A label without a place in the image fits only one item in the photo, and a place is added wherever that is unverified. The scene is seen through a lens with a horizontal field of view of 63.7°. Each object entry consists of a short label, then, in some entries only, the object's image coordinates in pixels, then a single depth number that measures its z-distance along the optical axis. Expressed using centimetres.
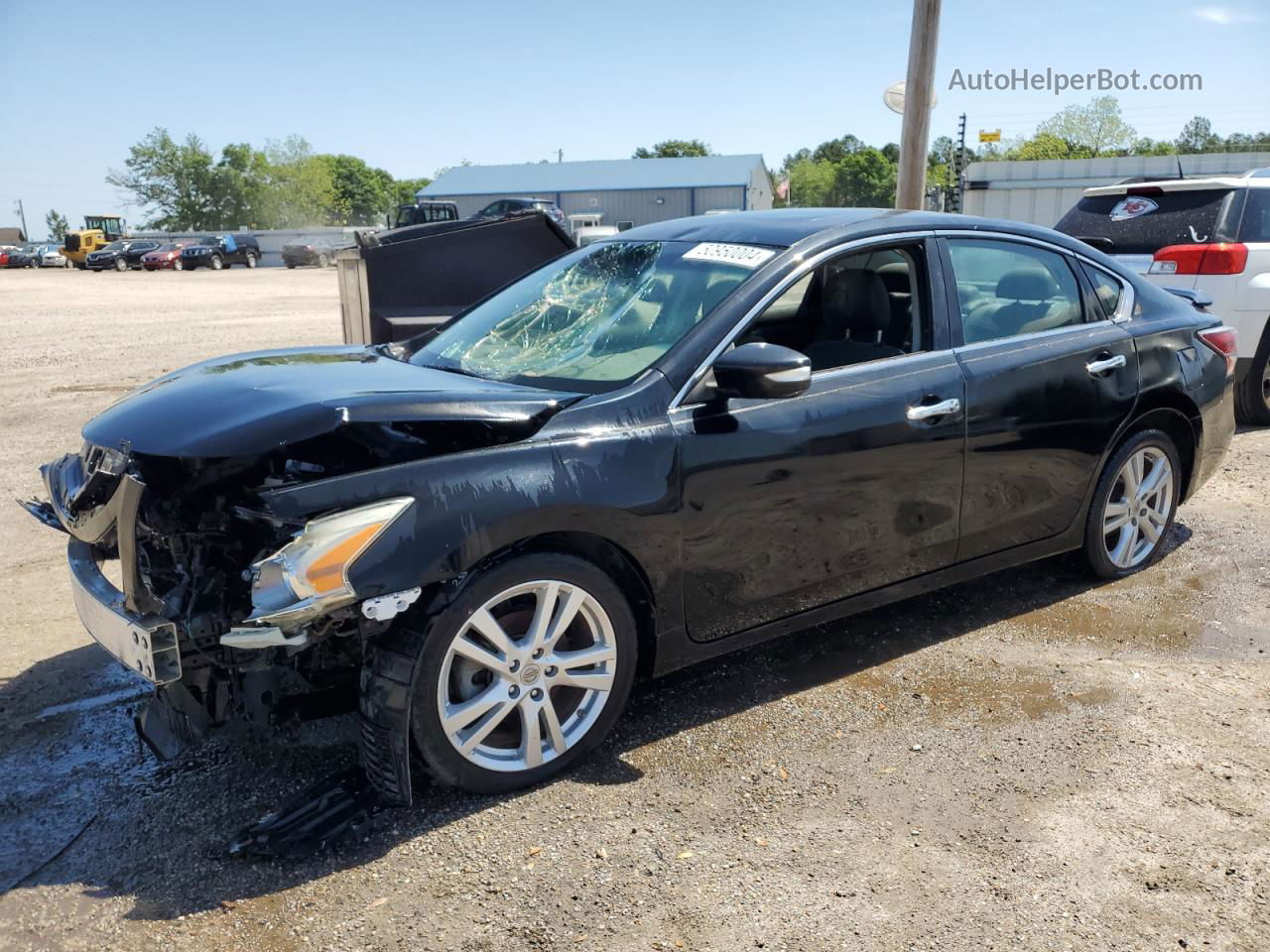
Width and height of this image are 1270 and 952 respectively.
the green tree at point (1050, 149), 6719
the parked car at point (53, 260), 5284
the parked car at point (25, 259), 5303
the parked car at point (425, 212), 3688
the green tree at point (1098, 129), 6812
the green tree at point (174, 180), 9131
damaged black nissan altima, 272
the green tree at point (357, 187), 11367
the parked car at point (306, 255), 4844
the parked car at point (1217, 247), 755
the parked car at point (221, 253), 4659
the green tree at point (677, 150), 12550
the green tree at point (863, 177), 10488
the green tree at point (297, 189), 9500
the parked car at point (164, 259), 4606
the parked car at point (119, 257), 4662
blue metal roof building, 6675
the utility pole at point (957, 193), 2236
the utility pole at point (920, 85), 932
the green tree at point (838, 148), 14142
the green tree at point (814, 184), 10456
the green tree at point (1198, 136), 7069
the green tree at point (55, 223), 11725
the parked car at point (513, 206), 3566
